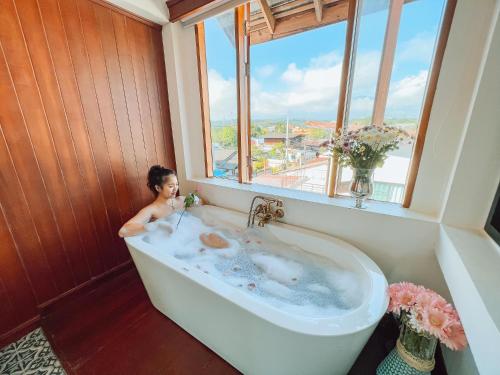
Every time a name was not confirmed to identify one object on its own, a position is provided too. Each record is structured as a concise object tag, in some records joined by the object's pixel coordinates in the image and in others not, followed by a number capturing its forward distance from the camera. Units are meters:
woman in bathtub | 1.64
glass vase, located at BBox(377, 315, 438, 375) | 0.92
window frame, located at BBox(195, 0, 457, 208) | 1.14
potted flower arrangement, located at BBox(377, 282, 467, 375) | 0.82
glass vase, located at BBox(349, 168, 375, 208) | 1.34
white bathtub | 0.83
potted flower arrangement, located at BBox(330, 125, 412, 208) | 1.21
